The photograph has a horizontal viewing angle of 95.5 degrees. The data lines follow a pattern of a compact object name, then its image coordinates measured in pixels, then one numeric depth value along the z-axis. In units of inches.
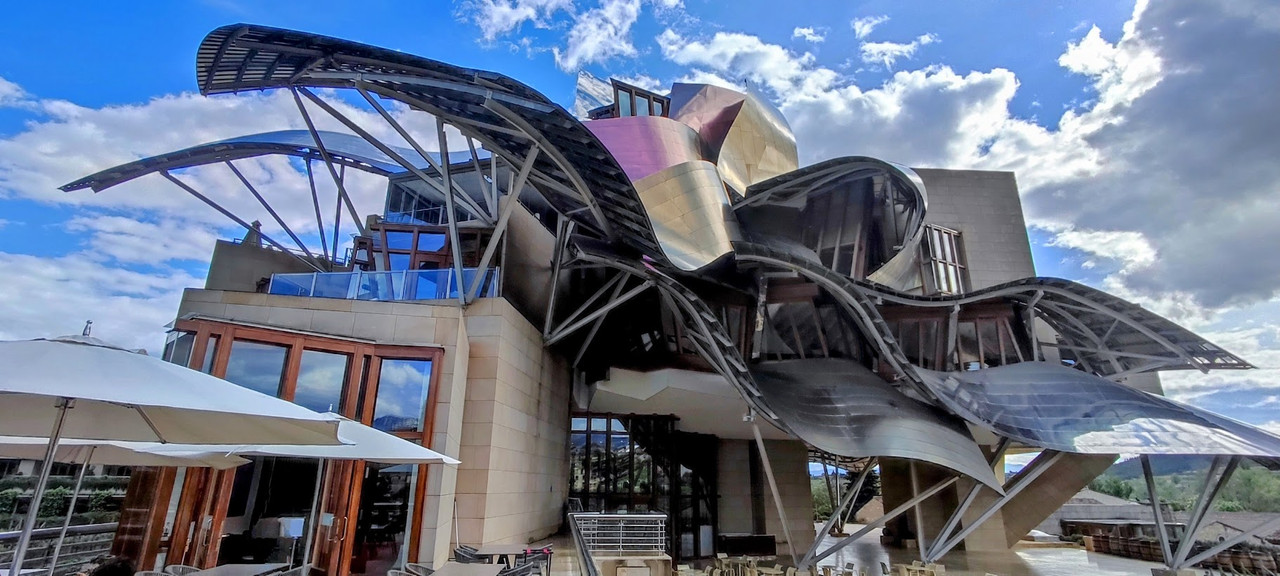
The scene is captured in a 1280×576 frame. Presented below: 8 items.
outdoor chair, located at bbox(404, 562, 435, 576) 320.8
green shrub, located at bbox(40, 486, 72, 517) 758.5
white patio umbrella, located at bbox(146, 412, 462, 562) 244.2
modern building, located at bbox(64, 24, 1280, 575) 444.1
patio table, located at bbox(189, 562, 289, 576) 285.1
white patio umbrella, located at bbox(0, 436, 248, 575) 260.5
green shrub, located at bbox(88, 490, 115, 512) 745.6
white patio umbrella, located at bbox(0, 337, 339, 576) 143.1
